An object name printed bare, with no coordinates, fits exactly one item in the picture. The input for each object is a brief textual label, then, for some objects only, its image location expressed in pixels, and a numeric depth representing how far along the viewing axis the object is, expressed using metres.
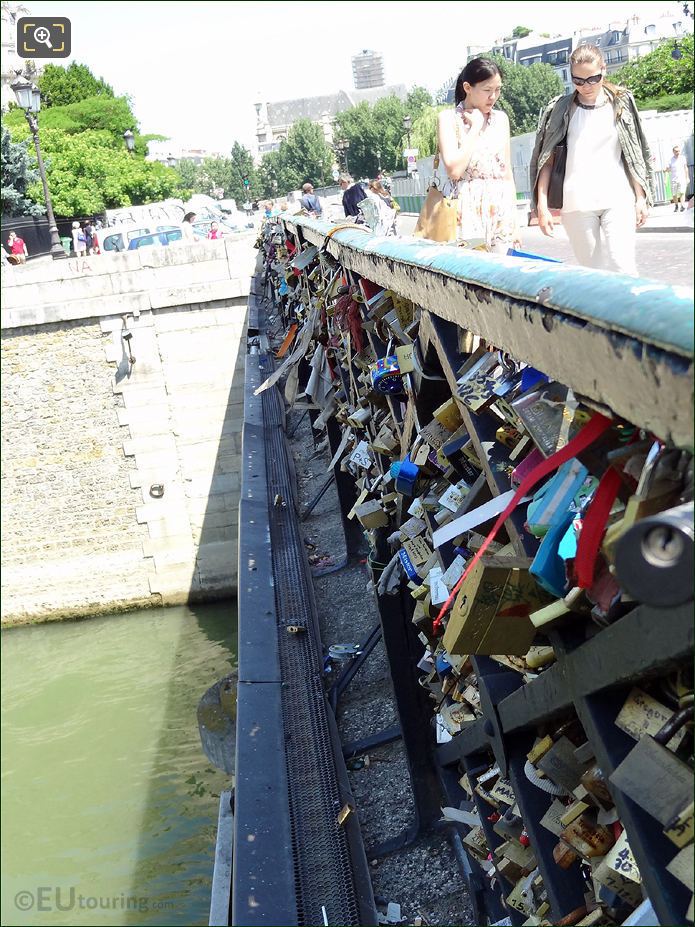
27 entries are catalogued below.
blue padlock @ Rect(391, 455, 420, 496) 2.49
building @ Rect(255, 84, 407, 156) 156.00
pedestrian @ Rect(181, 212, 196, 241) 26.14
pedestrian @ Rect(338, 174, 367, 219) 9.62
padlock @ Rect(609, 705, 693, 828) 1.17
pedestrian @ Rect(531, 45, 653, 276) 4.04
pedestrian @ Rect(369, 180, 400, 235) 8.87
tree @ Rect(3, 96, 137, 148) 53.41
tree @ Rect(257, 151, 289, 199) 111.44
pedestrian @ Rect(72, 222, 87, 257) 31.31
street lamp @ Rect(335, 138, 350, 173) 83.56
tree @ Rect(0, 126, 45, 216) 34.94
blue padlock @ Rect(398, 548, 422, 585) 2.61
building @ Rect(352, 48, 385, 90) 188.00
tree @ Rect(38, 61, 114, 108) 58.38
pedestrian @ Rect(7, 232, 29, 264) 28.36
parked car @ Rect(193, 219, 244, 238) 31.49
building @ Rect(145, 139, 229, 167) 70.00
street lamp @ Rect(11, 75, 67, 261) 19.08
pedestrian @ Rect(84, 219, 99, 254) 28.89
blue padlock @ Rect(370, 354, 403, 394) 2.86
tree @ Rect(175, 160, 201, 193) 129.07
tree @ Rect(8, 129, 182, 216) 40.91
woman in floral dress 4.42
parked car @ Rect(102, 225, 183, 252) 26.17
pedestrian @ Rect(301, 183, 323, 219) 14.72
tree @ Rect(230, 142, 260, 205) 120.00
